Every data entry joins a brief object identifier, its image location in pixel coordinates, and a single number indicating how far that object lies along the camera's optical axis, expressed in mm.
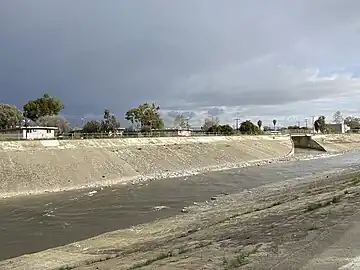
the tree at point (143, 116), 107250
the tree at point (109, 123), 99000
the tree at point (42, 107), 99812
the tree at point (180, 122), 156900
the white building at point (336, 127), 178488
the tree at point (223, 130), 101069
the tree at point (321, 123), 174212
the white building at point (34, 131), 64162
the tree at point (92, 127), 97000
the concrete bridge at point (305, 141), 107650
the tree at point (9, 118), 97156
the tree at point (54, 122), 94925
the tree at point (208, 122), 159725
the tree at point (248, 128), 112000
